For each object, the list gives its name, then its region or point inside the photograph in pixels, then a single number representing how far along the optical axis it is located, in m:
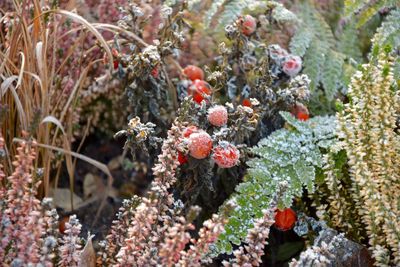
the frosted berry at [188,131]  0.90
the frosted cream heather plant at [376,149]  0.85
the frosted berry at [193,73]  1.07
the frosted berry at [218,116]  0.91
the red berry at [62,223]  1.04
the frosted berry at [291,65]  1.03
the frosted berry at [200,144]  0.88
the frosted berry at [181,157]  0.91
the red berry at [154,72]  0.99
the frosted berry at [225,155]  0.89
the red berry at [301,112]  1.04
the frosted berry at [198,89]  1.01
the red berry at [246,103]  1.02
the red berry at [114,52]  1.01
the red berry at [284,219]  0.95
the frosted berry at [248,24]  1.02
